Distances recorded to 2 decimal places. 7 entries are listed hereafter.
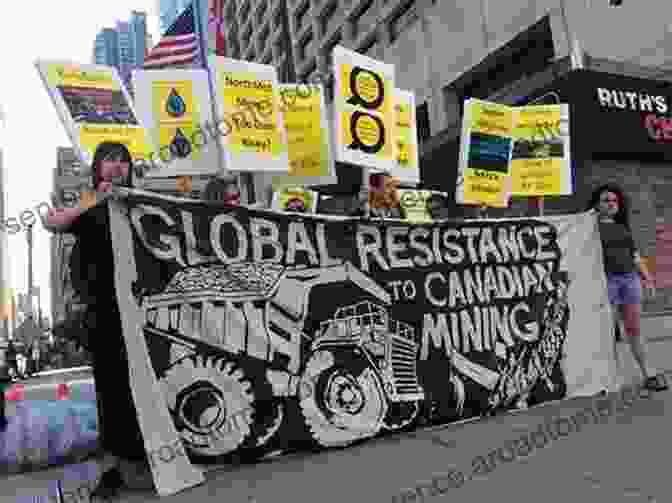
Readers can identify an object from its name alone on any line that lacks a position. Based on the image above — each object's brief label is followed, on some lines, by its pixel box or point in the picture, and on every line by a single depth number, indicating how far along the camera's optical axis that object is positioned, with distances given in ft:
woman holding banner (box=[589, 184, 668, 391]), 16.51
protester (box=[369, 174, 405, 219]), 18.62
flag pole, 29.81
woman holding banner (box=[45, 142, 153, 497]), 10.98
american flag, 29.71
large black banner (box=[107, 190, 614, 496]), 11.27
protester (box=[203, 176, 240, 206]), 19.01
